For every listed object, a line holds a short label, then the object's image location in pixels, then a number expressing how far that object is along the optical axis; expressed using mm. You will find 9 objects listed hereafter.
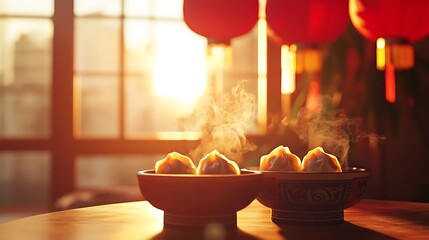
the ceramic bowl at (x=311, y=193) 1109
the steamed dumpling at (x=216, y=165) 1092
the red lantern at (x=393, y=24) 1554
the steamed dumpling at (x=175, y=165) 1094
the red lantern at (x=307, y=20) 1530
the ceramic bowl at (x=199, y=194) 1053
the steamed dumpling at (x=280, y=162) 1153
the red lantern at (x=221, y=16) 1477
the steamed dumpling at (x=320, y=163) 1140
